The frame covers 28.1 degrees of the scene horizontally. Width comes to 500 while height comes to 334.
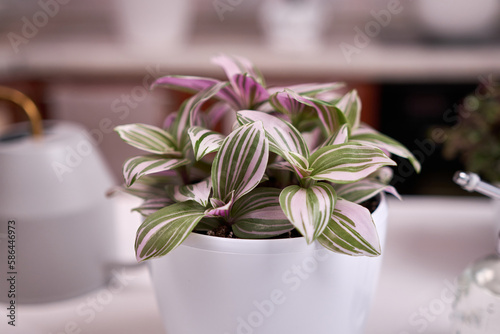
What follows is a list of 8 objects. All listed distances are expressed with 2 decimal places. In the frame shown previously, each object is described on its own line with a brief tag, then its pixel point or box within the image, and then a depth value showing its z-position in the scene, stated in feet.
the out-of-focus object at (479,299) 1.92
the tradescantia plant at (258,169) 1.68
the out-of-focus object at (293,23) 6.86
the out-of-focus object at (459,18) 6.65
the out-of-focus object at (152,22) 6.86
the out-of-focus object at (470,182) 1.81
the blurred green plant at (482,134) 2.35
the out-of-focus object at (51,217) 2.02
